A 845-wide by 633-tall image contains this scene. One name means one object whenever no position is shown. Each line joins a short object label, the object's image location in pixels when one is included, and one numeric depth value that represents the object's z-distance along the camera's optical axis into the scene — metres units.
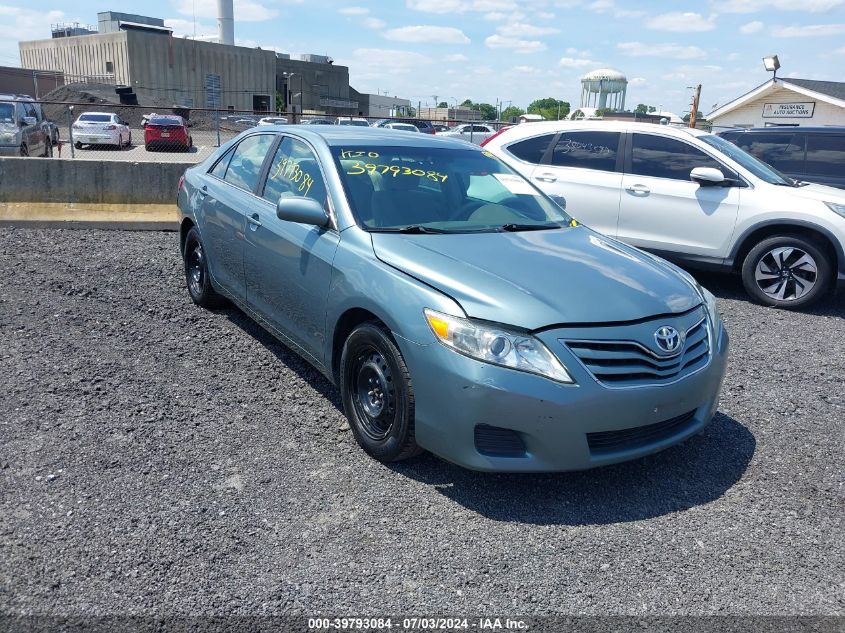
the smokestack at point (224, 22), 70.19
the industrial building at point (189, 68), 57.72
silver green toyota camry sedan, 3.14
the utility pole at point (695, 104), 18.38
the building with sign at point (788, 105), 24.92
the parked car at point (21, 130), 13.13
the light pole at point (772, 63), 19.02
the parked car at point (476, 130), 26.80
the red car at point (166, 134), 23.05
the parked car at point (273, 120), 20.56
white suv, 6.91
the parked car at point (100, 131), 25.08
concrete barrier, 9.37
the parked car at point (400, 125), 26.14
